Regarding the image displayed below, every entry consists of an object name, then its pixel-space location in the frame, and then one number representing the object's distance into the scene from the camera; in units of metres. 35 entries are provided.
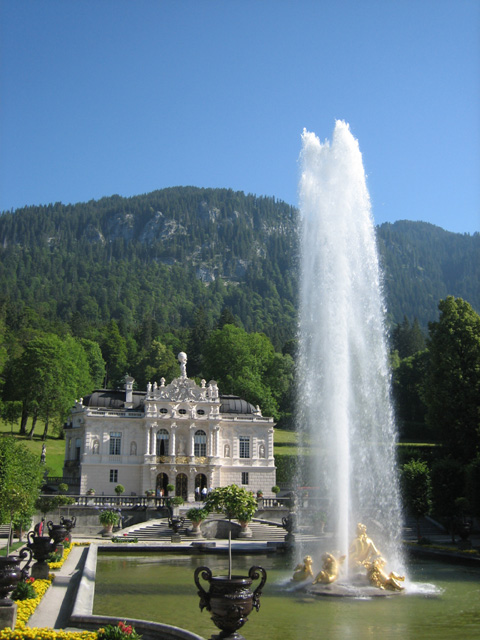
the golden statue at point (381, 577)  19.36
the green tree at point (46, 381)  77.38
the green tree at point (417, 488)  35.75
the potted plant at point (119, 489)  52.33
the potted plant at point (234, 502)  37.12
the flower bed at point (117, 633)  11.12
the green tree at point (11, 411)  79.81
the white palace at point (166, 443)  56.28
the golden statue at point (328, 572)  19.34
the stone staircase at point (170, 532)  37.78
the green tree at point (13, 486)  26.28
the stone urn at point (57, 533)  23.58
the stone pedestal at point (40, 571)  19.45
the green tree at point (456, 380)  45.00
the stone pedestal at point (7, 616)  12.31
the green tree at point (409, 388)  93.62
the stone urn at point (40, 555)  19.34
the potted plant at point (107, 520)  38.41
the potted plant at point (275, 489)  55.62
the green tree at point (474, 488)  33.56
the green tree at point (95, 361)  106.88
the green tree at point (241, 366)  83.31
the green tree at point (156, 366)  104.32
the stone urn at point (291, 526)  34.10
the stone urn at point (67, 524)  27.91
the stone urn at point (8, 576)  12.21
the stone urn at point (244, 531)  37.94
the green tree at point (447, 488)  35.88
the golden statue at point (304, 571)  20.41
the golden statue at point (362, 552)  19.97
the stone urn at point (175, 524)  36.75
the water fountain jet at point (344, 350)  21.97
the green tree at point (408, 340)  121.38
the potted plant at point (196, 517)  37.91
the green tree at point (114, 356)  122.75
